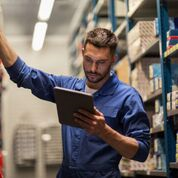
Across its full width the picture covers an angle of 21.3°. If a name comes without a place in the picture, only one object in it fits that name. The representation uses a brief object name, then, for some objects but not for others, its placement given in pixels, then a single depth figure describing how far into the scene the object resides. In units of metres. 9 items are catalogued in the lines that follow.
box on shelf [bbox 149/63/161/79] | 4.43
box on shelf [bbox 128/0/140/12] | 4.79
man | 2.91
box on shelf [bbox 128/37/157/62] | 4.75
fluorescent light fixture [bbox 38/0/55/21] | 8.13
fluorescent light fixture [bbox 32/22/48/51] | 9.90
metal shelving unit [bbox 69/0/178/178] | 3.94
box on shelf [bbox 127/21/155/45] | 4.75
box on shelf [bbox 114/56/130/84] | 5.44
